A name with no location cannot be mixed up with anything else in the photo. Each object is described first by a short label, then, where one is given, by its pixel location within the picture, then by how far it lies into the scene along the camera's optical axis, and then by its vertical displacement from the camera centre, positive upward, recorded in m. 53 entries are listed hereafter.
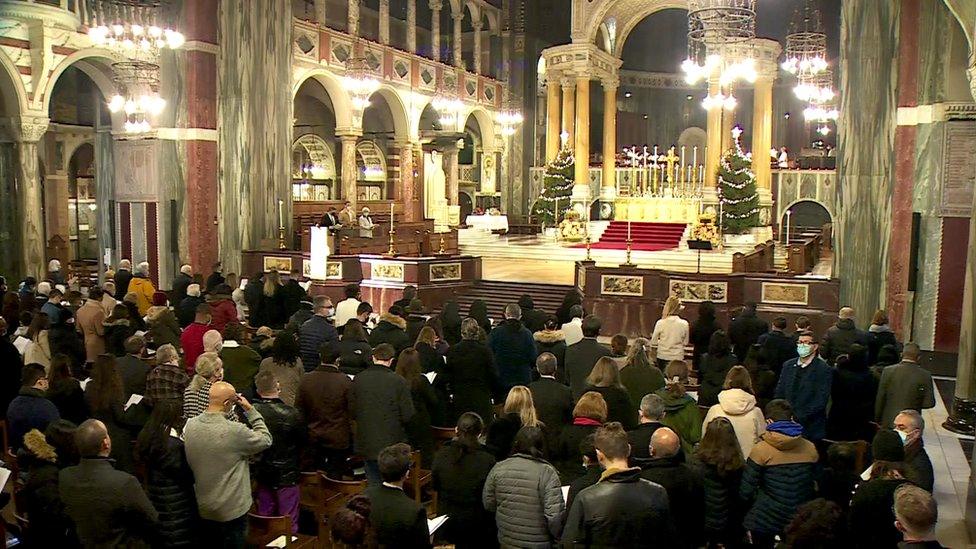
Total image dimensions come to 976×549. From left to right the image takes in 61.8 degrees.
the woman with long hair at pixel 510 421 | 5.23 -1.32
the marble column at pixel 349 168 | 25.52 +1.45
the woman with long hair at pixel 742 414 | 5.57 -1.35
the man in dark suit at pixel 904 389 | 6.67 -1.41
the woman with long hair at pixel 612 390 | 5.83 -1.26
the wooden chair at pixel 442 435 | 6.60 -1.79
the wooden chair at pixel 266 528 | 4.48 -1.74
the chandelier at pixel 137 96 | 15.77 +2.50
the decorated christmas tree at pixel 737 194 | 22.72 +0.64
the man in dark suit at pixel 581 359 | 7.18 -1.27
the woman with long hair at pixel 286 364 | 6.39 -1.19
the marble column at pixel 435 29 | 28.45 +6.46
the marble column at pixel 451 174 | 28.83 +1.45
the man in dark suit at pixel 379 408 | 5.96 -1.42
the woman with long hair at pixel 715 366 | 7.00 -1.34
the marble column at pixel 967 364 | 8.24 -1.50
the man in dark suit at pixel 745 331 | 9.31 -1.31
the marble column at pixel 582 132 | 26.75 +2.77
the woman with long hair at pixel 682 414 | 5.70 -1.38
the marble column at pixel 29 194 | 17.11 +0.38
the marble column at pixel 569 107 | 27.06 +3.60
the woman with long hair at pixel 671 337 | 9.41 -1.40
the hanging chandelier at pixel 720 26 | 11.97 +3.05
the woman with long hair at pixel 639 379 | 6.74 -1.34
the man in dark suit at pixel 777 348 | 8.00 -1.29
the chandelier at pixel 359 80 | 24.55 +4.07
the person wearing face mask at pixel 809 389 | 6.62 -1.39
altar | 26.38 +0.27
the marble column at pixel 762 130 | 25.73 +2.73
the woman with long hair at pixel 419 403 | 6.34 -1.48
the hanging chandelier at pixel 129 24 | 14.51 +3.40
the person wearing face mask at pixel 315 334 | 8.21 -1.22
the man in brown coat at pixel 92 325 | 9.23 -1.27
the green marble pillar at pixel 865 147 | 12.87 +1.13
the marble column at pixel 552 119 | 27.64 +3.29
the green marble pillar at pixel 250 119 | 18.05 +2.12
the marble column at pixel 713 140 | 24.84 +2.35
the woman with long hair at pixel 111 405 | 5.32 -1.33
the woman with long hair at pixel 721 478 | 4.91 -1.60
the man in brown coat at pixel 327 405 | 6.05 -1.42
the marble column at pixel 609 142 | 27.69 +2.55
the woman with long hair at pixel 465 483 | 4.59 -1.51
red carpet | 24.86 -0.63
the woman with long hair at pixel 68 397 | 5.95 -1.35
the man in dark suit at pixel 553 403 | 5.80 -1.34
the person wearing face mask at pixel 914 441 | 5.11 -1.40
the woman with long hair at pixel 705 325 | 9.73 -1.31
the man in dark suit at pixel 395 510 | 3.82 -1.40
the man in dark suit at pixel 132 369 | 6.60 -1.27
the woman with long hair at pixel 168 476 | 4.52 -1.48
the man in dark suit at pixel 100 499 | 4.03 -1.41
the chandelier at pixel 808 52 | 19.89 +4.23
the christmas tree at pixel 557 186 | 26.23 +0.95
